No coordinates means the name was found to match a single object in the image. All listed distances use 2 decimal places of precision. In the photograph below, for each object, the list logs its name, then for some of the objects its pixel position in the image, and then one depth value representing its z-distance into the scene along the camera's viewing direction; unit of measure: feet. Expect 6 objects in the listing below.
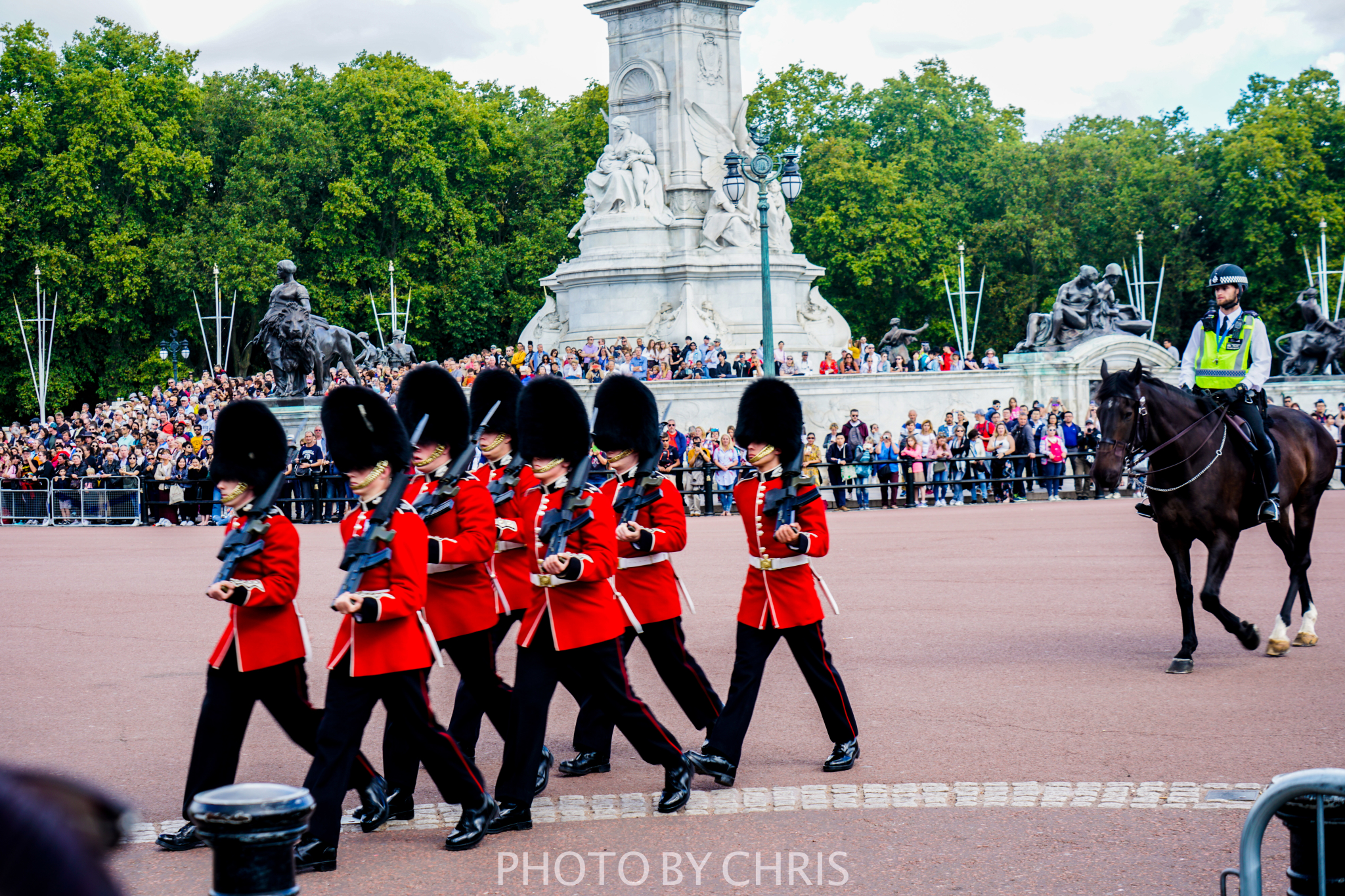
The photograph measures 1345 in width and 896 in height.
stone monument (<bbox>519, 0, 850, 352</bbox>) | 110.22
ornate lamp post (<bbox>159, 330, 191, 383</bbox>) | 141.90
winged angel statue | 111.14
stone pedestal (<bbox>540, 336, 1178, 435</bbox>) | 94.84
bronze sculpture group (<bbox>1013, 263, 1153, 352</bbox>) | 102.94
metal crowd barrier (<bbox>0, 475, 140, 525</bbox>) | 91.86
